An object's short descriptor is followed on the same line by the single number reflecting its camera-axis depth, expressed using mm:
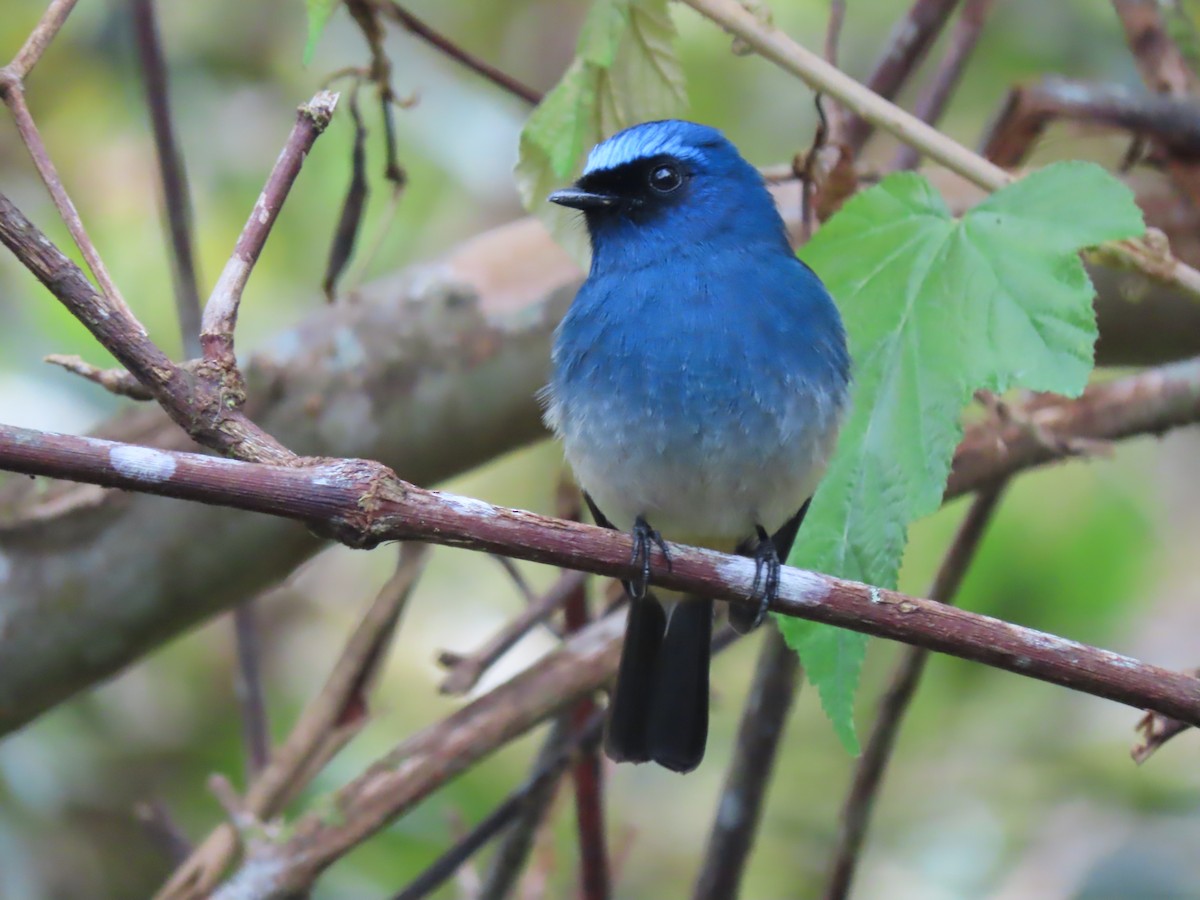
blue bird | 4895
